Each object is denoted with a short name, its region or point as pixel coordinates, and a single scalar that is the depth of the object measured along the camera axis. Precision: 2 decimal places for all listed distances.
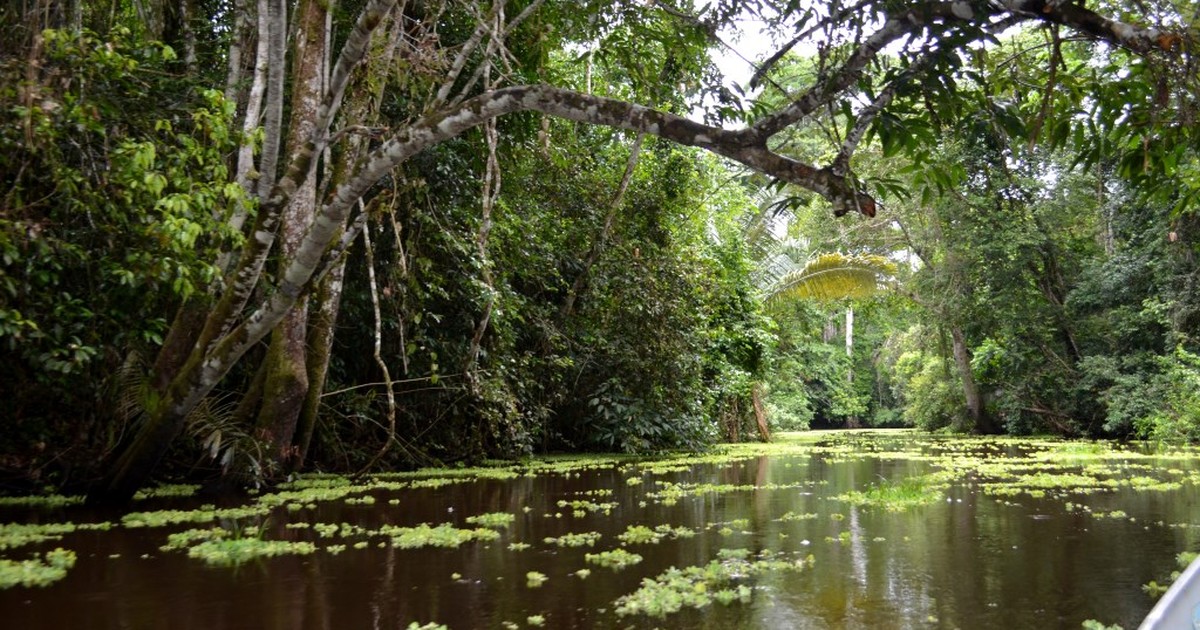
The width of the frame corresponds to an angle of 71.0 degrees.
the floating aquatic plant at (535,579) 3.45
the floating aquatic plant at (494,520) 5.06
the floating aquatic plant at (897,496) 5.91
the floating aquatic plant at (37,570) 3.48
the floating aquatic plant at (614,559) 3.85
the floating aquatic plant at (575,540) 4.41
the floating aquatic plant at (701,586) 3.05
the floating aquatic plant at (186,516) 5.01
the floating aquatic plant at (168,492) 6.34
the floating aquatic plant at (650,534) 4.49
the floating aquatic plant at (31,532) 4.23
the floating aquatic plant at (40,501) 5.82
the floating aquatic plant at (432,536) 4.39
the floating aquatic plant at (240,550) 4.00
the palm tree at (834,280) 16.28
